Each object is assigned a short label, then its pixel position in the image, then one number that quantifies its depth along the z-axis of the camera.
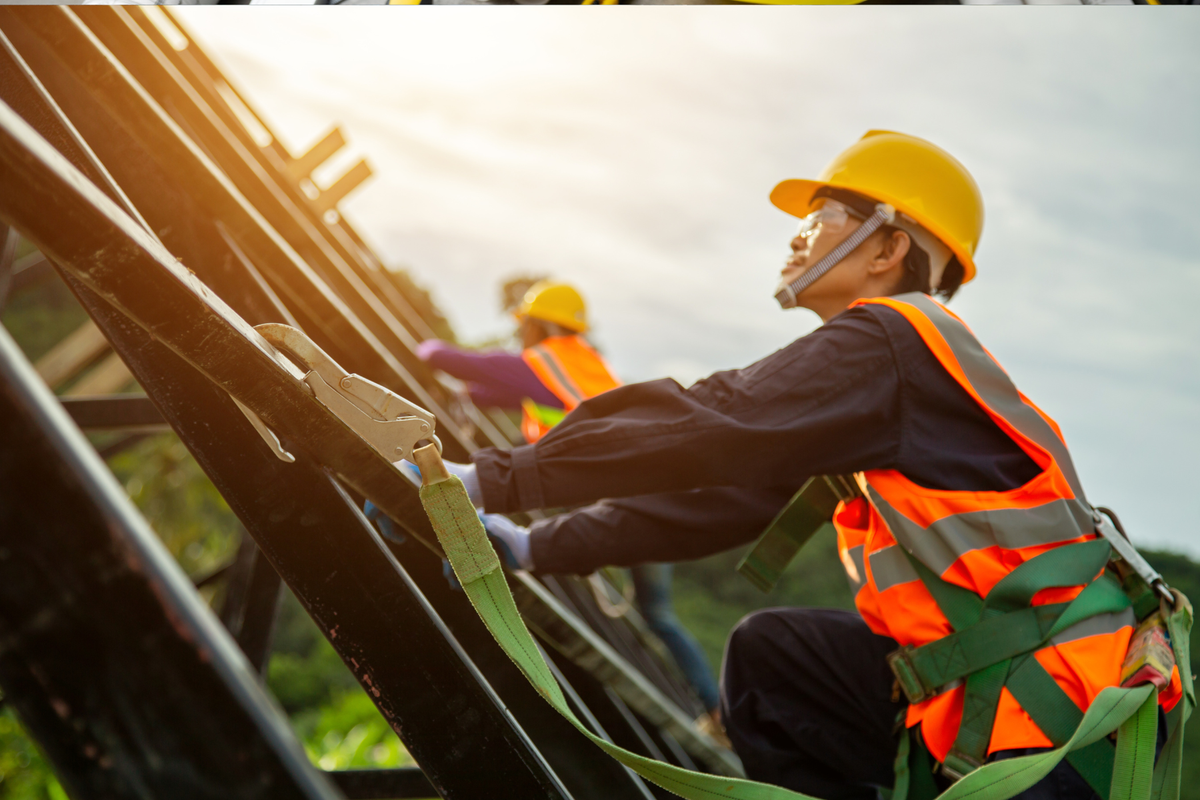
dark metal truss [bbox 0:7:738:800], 0.60
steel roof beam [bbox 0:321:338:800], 0.60
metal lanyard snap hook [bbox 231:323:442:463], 1.20
